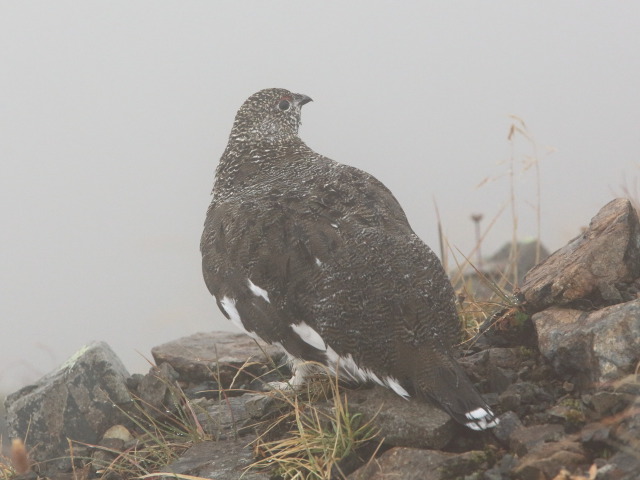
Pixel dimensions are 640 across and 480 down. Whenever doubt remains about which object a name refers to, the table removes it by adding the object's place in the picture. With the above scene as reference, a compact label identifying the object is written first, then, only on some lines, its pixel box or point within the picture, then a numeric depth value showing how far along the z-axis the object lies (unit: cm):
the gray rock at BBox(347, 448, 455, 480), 799
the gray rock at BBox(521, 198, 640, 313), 987
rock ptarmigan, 865
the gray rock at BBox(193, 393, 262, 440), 1057
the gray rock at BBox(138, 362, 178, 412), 1197
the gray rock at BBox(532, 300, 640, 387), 841
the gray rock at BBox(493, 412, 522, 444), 823
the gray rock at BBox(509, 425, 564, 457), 788
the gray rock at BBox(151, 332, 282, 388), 1284
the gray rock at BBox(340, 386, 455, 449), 841
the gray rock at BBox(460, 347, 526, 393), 928
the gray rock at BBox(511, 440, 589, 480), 737
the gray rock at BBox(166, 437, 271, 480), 930
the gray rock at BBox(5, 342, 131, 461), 1213
